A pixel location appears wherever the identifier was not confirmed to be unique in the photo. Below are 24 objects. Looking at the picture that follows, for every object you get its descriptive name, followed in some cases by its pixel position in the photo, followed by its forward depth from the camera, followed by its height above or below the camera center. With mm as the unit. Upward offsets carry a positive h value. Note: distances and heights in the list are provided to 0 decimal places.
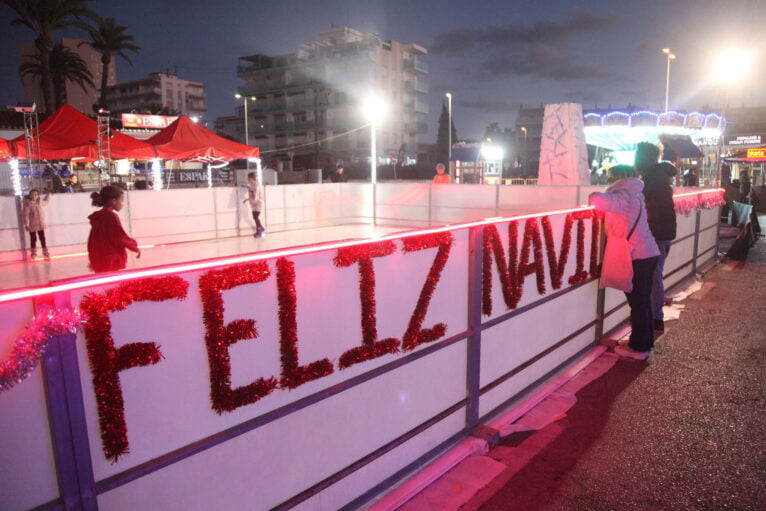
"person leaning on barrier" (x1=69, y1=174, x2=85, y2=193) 26050 +253
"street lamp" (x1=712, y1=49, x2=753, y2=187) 17703 +1694
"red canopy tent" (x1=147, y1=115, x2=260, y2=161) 15391 +1190
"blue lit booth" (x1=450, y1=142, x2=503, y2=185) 30297 +852
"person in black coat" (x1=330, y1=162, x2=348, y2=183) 22628 +292
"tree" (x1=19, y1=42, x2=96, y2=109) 42094 +9430
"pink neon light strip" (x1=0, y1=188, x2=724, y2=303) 1707 -331
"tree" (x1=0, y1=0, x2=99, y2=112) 30672 +9894
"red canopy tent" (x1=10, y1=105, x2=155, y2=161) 14289 +1292
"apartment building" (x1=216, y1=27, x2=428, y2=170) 54406 +9127
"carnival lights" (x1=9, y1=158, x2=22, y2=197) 14730 +312
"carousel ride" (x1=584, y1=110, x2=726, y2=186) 18812 +1866
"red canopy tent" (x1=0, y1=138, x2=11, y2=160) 14295 +1010
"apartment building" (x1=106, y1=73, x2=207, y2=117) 94312 +16497
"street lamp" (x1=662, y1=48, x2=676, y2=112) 30983 +7073
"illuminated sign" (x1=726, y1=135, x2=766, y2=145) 44031 +2776
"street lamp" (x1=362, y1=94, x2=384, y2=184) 22797 +4809
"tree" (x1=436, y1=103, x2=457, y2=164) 71112 +5991
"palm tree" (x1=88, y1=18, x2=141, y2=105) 43469 +11778
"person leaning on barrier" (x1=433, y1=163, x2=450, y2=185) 18188 +21
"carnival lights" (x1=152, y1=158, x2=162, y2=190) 18075 +296
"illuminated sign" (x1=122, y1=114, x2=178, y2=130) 29172 +3508
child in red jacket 6117 -580
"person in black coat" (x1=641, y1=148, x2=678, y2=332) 5816 -280
